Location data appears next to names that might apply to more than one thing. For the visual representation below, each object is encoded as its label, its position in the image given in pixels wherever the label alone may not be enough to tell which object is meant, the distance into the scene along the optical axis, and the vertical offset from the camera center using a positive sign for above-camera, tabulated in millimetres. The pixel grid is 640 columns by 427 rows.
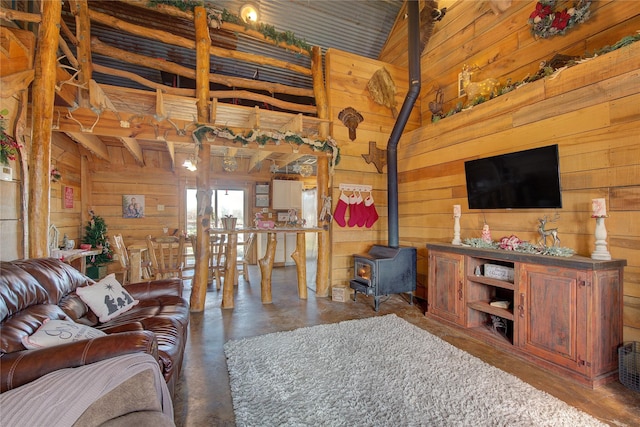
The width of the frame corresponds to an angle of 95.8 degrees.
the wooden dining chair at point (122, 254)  4004 -543
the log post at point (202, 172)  3932 +600
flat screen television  2699 +356
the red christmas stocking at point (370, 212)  4797 +46
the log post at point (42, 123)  2826 +934
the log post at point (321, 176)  4598 +638
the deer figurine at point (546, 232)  2718 -172
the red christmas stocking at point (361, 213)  4734 +30
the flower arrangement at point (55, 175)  3780 +548
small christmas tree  5293 -413
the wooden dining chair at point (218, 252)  4727 -615
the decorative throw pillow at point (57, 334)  1425 -621
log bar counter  4023 -671
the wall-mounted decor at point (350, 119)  4723 +1577
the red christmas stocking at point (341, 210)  4591 +79
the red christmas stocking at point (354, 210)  4691 +79
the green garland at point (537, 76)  2377 +1448
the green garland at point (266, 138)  3850 +1104
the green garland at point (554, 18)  2926 +2086
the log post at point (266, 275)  4230 -877
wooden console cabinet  2188 -837
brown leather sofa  1257 -615
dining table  4447 -773
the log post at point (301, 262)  4496 -739
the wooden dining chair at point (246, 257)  5277 -767
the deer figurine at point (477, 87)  3662 +1650
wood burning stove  3910 -814
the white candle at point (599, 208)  2342 +46
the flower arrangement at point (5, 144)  2604 +667
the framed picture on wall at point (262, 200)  7200 +374
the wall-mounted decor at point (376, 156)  4885 +992
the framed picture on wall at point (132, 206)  6047 +216
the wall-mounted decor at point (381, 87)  4852 +2164
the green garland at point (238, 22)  3916 +2793
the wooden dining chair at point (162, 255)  4141 -580
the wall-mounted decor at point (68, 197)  4758 +321
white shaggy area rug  1798 -1260
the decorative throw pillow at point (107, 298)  2238 -669
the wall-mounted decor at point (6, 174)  2623 +401
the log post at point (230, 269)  4016 -756
